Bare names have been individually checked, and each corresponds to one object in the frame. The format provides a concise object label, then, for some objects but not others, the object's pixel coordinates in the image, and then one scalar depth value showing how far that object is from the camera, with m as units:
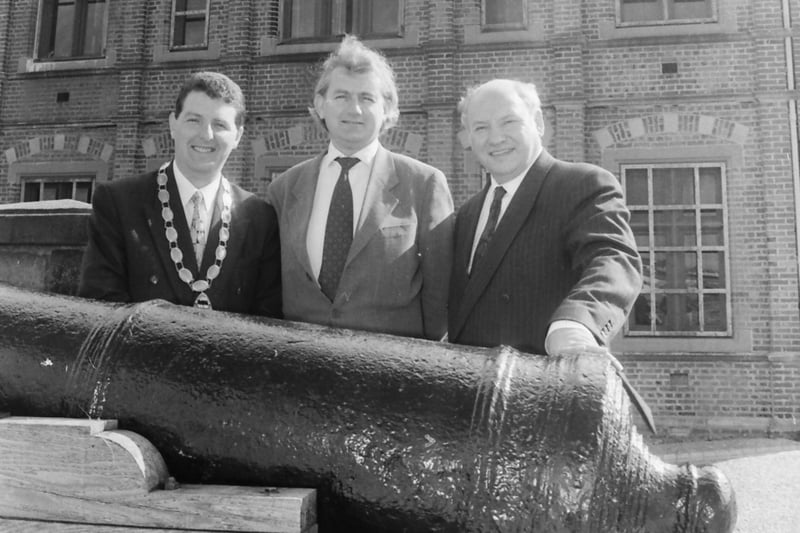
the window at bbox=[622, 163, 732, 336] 8.92
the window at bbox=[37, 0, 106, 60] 11.45
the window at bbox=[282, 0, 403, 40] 10.31
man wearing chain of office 2.41
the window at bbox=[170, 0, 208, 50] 10.93
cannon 1.34
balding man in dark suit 2.15
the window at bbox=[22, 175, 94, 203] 10.92
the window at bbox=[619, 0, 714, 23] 9.45
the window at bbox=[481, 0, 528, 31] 9.85
